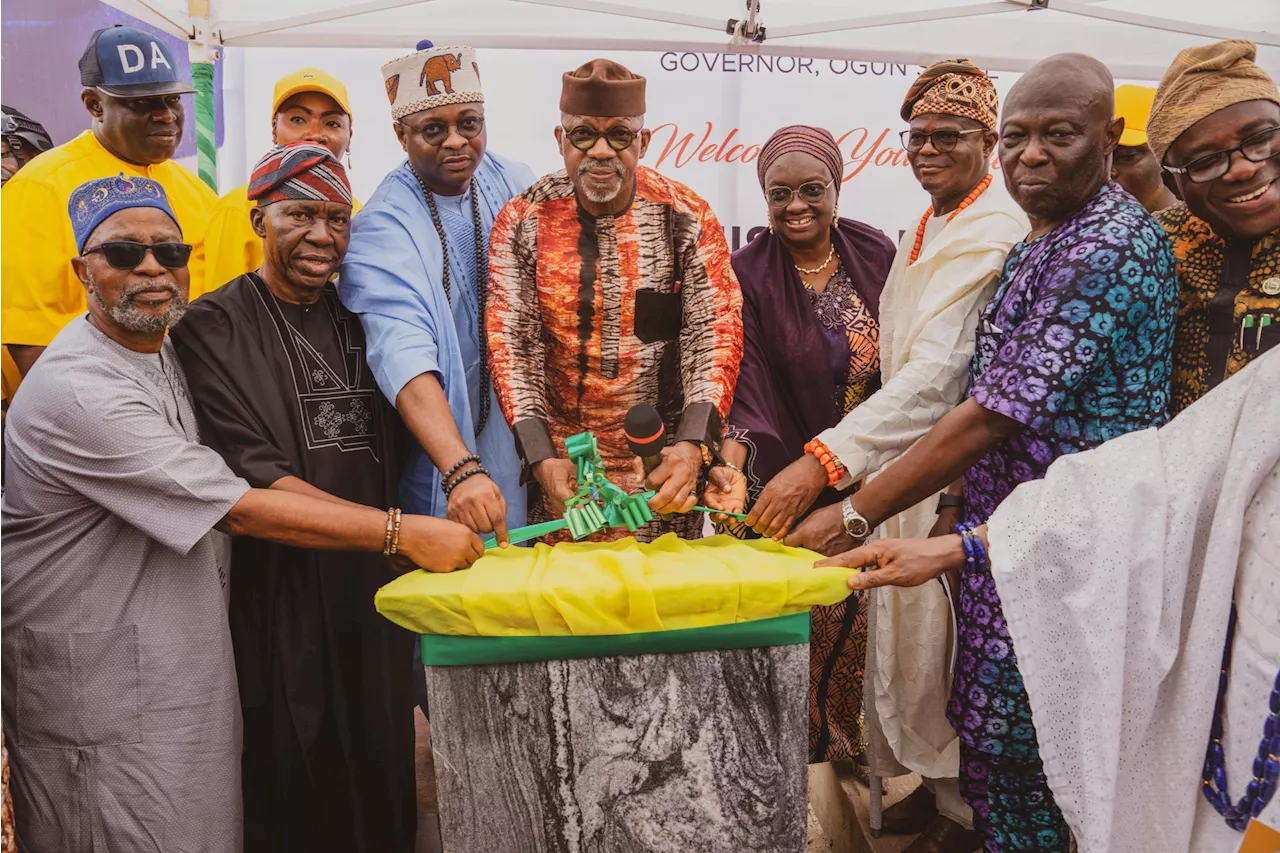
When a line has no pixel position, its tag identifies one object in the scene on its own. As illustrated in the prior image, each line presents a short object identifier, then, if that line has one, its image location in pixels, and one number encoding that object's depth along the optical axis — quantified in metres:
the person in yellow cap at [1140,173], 3.82
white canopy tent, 4.45
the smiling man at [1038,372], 2.12
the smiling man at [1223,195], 2.15
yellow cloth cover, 1.80
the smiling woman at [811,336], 3.06
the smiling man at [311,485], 2.44
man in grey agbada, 2.10
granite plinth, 1.88
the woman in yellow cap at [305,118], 3.57
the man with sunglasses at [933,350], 2.57
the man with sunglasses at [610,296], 2.60
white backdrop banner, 4.74
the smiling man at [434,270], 2.50
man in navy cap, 3.29
